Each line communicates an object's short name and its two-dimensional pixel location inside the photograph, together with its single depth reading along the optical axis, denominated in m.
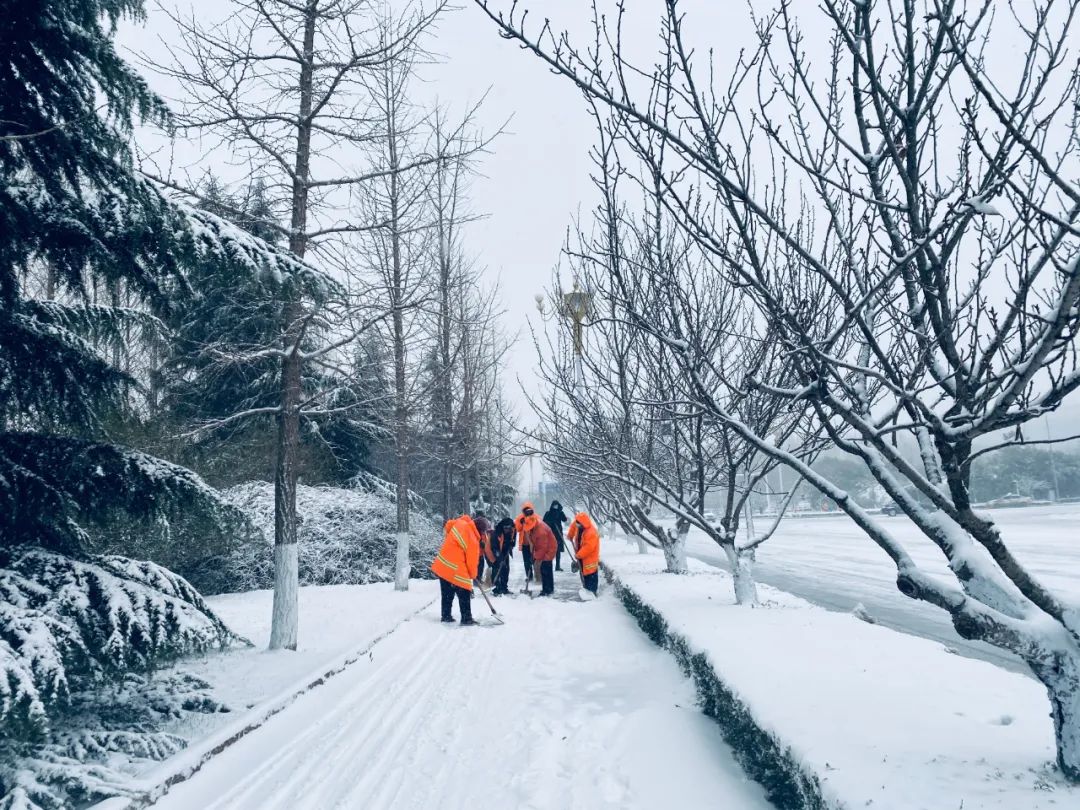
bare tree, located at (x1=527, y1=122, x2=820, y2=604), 6.32
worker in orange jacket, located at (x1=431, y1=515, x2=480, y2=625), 8.87
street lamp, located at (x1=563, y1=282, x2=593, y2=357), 8.06
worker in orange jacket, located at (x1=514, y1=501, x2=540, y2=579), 12.93
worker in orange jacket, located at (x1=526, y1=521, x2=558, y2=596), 12.13
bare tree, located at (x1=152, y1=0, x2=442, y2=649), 6.85
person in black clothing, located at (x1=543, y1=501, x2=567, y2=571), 15.09
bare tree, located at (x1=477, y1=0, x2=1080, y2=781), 2.59
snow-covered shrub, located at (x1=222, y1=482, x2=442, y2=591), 13.27
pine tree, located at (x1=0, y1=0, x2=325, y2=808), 3.63
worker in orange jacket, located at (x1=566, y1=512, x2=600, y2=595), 11.64
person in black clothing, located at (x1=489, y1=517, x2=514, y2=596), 12.53
